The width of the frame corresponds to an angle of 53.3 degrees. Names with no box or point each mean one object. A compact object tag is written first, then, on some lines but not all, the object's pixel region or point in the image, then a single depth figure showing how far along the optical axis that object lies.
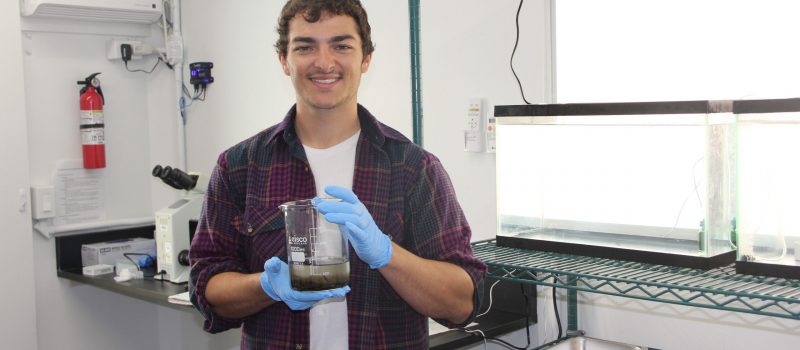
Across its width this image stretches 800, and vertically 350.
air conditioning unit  3.36
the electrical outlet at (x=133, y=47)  3.69
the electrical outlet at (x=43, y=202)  3.39
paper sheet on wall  3.56
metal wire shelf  1.46
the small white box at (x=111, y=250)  3.45
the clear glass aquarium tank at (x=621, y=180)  1.70
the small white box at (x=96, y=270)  3.30
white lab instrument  3.11
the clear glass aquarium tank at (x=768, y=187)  1.55
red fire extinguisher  3.56
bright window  1.87
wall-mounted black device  3.69
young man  1.61
